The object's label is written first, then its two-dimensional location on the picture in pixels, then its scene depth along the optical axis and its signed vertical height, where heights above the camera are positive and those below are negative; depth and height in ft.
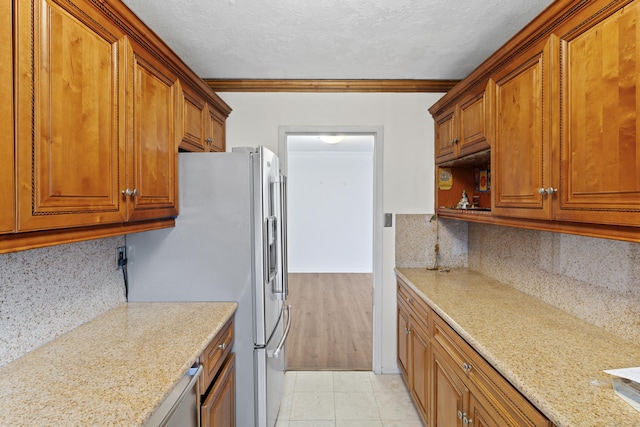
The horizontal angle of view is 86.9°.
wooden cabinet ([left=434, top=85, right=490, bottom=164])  6.56 +1.84
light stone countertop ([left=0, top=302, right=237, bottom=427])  3.11 -1.83
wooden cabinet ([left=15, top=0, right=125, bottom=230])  3.14 +1.02
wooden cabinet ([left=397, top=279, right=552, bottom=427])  3.82 -2.52
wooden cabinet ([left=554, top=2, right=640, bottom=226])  3.43 +1.00
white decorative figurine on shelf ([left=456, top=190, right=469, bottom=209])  8.25 +0.20
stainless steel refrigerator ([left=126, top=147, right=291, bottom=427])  6.21 -0.79
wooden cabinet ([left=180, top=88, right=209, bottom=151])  6.42 +1.80
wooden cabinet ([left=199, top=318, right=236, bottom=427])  4.82 -2.69
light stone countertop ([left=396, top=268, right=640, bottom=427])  3.10 -1.74
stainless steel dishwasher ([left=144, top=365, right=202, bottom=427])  3.55 -2.24
